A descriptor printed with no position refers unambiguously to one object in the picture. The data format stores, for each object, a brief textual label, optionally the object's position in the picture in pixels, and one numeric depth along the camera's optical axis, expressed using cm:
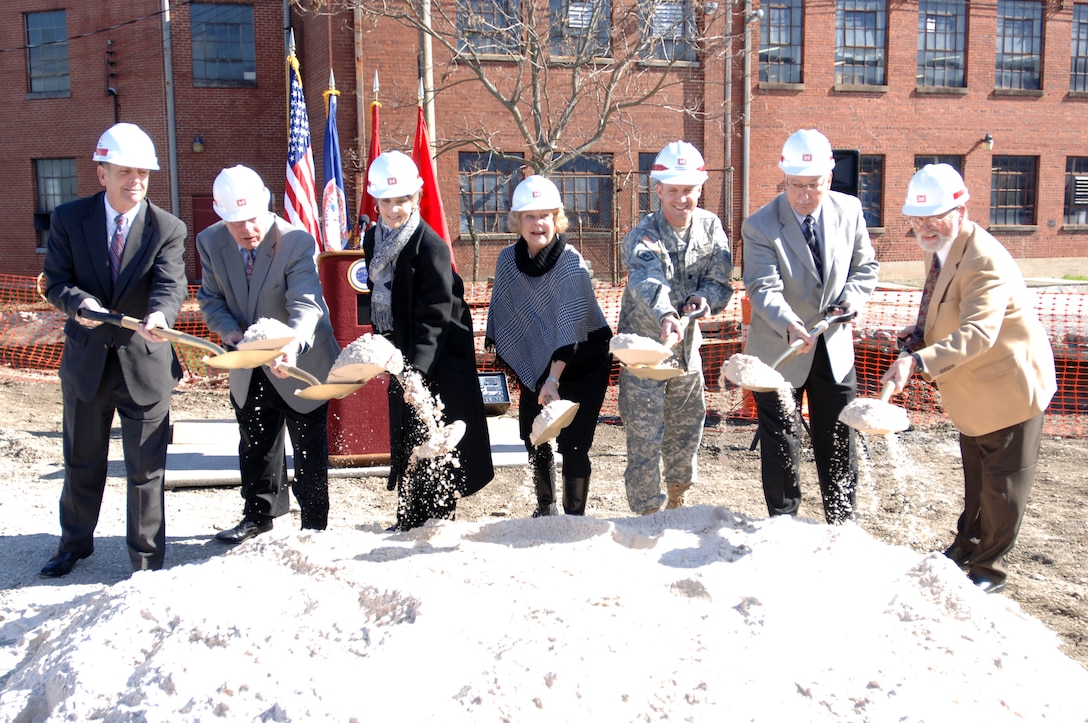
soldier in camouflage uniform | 413
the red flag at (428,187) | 745
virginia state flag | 928
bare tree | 1188
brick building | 1886
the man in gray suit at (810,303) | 408
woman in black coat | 410
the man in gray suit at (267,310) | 418
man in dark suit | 414
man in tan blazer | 360
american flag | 880
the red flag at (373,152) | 827
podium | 595
